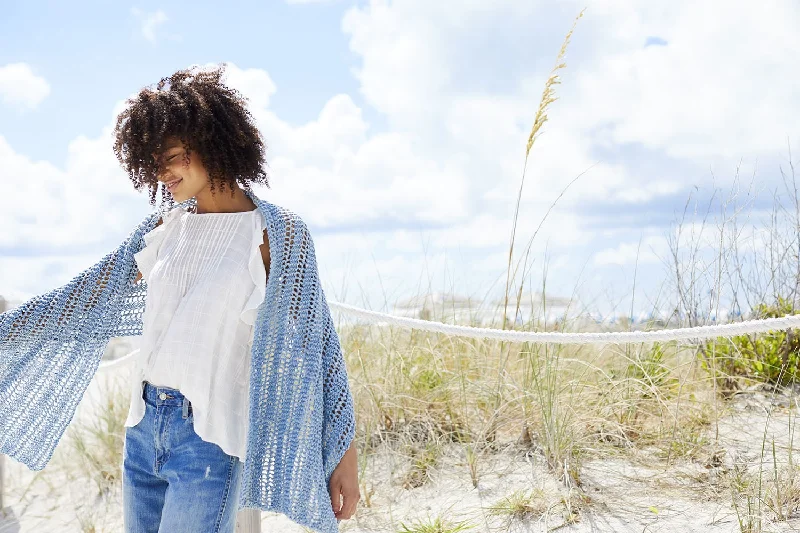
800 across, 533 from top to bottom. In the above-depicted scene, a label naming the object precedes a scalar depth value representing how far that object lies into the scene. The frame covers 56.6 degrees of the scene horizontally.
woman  1.81
